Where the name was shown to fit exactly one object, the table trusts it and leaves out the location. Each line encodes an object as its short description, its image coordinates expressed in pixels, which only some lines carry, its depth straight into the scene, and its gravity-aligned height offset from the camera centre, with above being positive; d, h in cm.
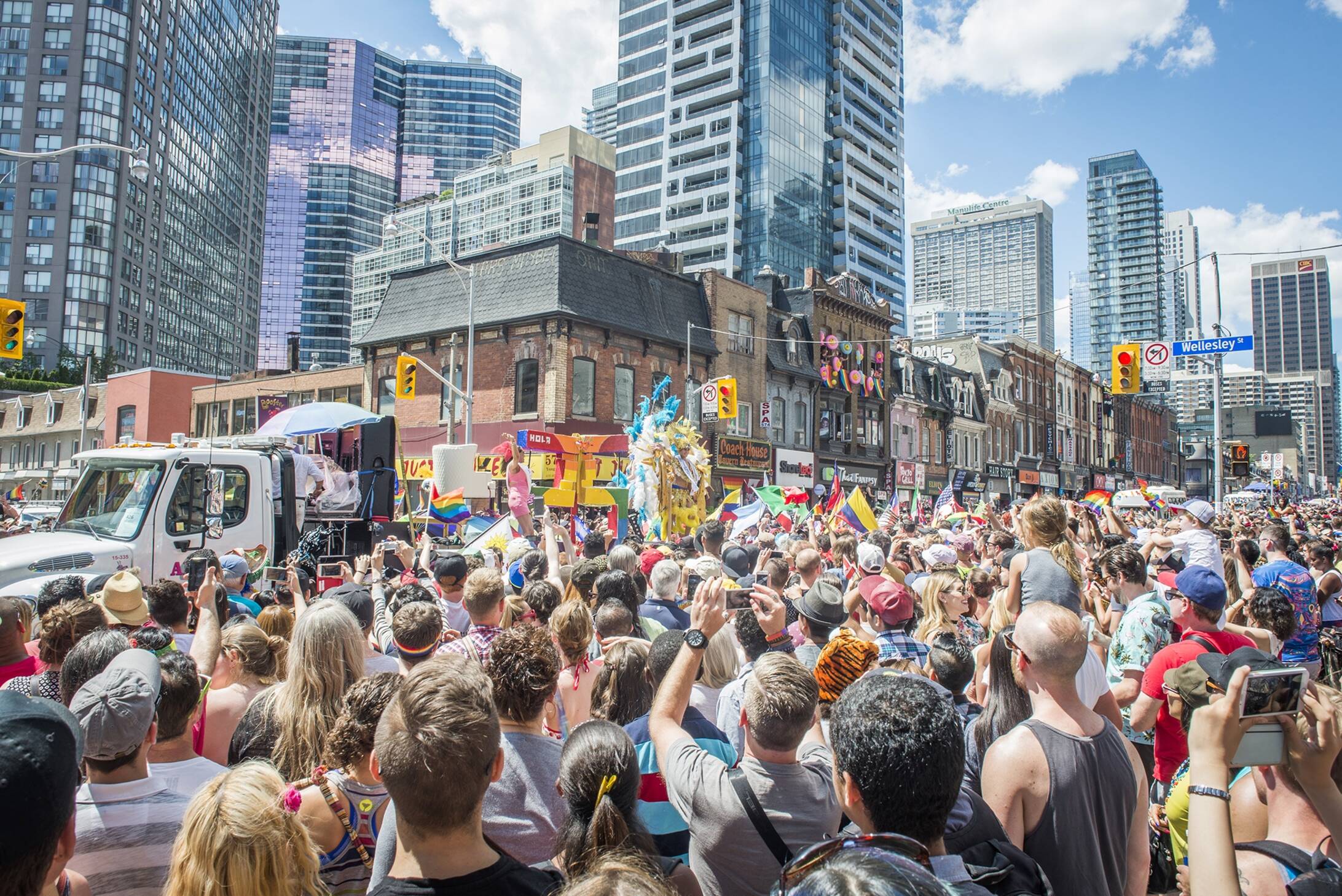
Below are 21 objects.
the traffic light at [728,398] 2781 +354
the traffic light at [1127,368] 2109 +362
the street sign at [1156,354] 2003 +378
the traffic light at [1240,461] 2109 +128
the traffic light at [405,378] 2211 +323
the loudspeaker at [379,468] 1340 +52
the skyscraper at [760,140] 7981 +3708
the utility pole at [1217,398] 1995 +273
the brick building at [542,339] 2738 +567
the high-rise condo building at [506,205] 7212 +3371
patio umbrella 1170 +113
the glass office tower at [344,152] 15275 +7021
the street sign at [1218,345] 1816 +362
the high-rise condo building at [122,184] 8956 +3755
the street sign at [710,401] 2864 +352
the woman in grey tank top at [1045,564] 517 -37
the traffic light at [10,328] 1469 +294
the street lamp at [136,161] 1406 +597
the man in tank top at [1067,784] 293 -100
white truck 927 -21
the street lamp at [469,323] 1947 +486
